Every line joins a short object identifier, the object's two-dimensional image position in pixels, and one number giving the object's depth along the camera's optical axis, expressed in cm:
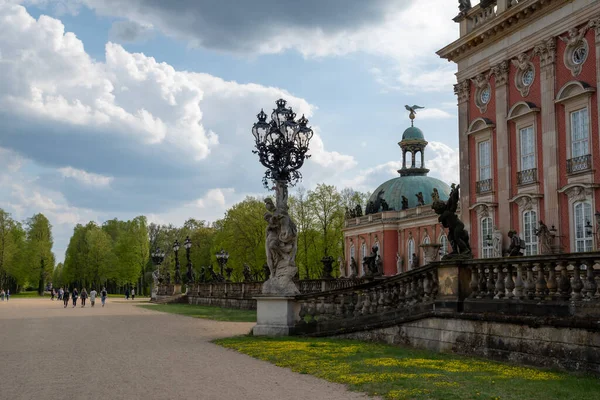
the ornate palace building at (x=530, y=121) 2581
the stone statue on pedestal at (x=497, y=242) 2998
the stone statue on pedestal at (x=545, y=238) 2689
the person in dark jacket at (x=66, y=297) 4710
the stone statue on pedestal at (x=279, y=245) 1795
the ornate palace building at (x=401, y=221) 5763
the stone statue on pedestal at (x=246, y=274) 4586
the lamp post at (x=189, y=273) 5604
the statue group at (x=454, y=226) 1353
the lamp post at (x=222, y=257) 4878
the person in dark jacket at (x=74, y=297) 4732
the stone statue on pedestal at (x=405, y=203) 6369
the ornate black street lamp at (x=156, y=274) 6028
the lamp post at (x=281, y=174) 1805
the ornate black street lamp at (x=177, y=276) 5659
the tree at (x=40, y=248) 9275
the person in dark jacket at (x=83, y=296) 4775
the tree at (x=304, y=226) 6694
